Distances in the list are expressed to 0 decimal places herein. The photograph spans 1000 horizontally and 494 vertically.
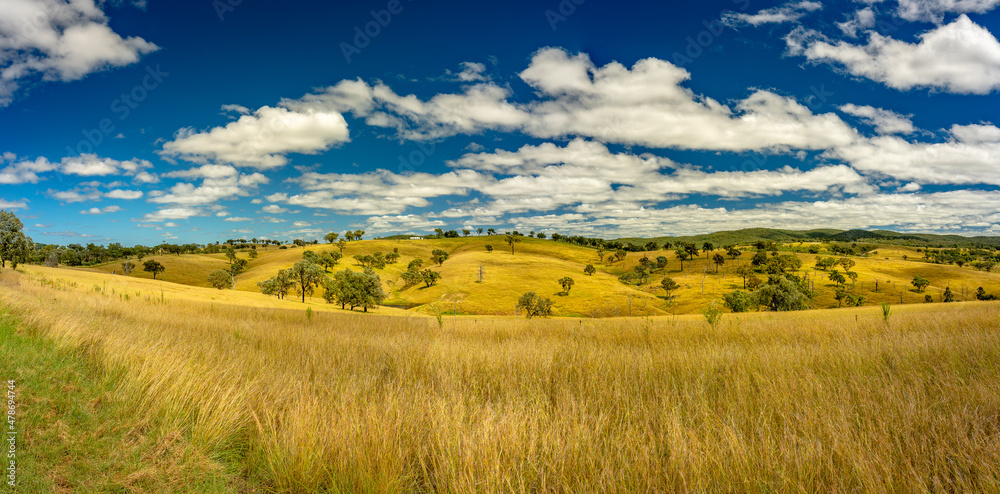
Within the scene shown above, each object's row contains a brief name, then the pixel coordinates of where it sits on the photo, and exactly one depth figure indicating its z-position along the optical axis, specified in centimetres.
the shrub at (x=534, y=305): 7838
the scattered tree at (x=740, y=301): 8188
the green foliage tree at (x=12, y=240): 3991
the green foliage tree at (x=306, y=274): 7612
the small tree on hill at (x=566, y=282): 10211
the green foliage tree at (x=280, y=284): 7350
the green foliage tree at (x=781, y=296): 7838
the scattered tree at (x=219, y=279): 9706
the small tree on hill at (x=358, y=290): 6325
